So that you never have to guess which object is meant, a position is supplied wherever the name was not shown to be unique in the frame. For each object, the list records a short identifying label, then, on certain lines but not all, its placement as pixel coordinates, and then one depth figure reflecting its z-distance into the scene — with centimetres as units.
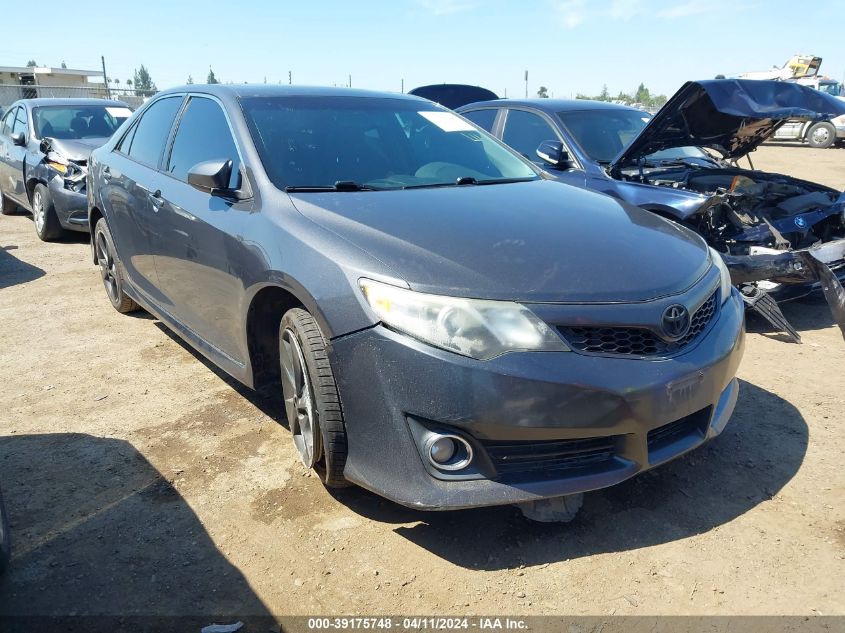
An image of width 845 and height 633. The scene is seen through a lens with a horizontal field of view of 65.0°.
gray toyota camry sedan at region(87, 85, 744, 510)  213
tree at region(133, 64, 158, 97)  8531
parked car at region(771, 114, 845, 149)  2095
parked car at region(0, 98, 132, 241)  733
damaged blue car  469
